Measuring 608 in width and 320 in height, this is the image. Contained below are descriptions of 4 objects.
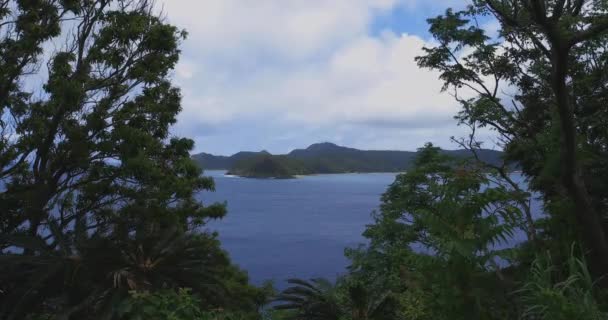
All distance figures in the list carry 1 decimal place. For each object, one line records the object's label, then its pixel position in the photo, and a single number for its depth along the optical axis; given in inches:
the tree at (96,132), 454.3
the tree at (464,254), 176.6
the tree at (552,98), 295.3
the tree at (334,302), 267.6
